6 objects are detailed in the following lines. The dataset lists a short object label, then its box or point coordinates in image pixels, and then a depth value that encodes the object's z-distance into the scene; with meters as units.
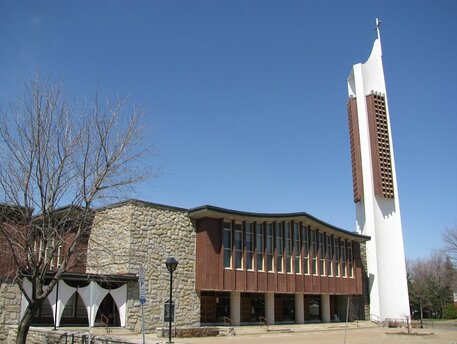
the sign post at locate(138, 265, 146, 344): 13.70
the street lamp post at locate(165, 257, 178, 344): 16.58
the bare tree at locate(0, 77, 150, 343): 15.58
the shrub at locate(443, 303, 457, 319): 59.50
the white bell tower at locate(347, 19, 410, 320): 39.38
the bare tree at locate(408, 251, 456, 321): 64.31
